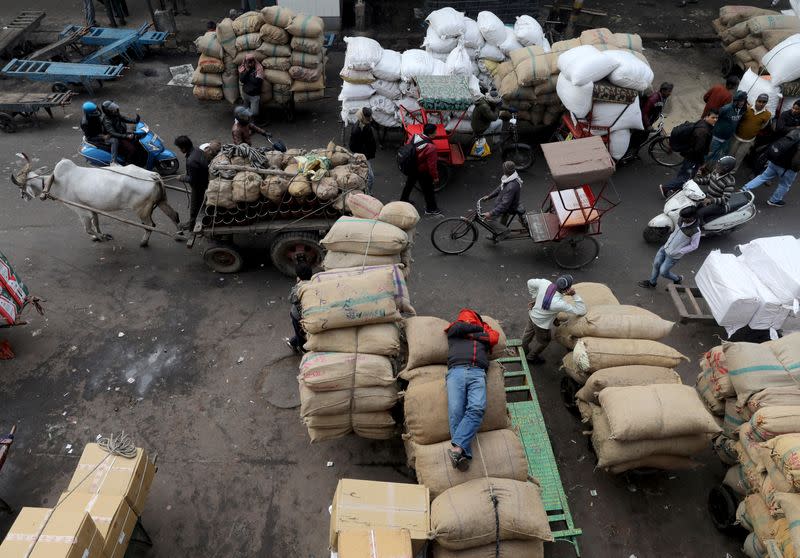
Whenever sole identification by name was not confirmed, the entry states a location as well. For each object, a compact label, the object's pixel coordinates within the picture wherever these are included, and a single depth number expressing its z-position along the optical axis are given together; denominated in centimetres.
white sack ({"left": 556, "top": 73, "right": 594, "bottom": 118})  851
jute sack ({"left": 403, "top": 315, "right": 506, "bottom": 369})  487
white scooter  778
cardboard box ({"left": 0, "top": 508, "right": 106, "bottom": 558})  369
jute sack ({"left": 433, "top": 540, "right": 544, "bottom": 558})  407
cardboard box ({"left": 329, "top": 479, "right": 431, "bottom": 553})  409
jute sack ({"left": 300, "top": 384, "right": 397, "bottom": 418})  471
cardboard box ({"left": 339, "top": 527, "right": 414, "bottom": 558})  367
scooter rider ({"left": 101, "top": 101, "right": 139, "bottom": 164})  814
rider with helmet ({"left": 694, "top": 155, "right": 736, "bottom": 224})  716
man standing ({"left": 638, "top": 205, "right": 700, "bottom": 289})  668
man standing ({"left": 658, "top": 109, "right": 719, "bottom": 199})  834
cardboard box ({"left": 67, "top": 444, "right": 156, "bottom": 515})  443
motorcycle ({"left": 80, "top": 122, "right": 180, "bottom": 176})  834
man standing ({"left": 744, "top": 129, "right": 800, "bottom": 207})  814
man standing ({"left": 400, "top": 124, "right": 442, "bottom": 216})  772
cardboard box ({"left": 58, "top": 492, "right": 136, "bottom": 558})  412
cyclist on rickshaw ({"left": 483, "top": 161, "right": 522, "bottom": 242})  718
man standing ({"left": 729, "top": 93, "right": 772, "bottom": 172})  848
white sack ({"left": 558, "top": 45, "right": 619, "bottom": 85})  829
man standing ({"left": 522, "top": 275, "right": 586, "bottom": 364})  552
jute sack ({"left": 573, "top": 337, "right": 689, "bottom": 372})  526
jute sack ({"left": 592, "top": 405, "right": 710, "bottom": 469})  476
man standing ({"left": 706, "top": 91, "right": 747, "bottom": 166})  843
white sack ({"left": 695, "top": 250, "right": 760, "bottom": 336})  614
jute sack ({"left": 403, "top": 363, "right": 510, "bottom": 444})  458
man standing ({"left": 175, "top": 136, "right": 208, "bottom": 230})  699
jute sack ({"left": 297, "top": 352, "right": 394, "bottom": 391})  466
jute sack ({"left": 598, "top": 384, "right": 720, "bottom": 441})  461
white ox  710
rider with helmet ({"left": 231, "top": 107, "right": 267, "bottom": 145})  803
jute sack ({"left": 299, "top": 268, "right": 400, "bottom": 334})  491
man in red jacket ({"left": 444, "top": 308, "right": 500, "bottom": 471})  439
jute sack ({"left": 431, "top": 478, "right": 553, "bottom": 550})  399
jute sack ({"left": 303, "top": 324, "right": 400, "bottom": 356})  488
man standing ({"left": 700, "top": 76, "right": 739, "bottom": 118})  907
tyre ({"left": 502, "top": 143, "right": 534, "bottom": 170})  962
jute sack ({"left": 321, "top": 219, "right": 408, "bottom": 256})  582
